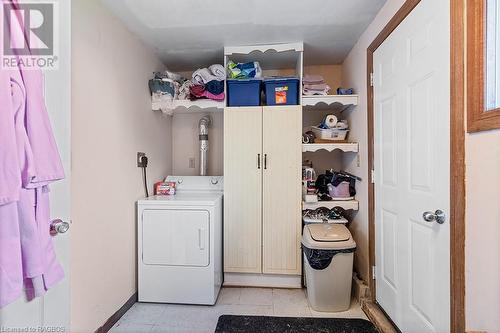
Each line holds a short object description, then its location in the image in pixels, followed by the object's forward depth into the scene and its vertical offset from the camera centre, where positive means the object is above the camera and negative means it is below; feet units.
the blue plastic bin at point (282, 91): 7.50 +2.34
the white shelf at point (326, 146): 7.38 +0.60
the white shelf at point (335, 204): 7.29 -1.15
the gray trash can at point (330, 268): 6.20 -2.64
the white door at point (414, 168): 3.84 -0.05
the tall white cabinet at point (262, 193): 7.45 -0.84
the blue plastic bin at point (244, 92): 7.60 +2.33
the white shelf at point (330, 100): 7.34 +2.01
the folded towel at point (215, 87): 7.74 +2.52
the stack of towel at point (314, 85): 7.63 +2.54
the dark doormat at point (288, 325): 5.62 -3.78
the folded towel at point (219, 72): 7.78 +3.02
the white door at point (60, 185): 3.04 -0.25
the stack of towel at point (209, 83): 7.75 +2.66
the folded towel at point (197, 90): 7.80 +2.45
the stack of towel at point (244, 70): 7.72 +3.04
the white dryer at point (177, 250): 6.57 -2.29
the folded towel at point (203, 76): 7.82 +2.90
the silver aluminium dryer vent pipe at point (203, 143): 8.75 +0.84
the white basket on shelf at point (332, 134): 7.75 +1.02
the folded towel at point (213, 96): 7.72 +2.24
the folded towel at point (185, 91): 8.04 +2.48
